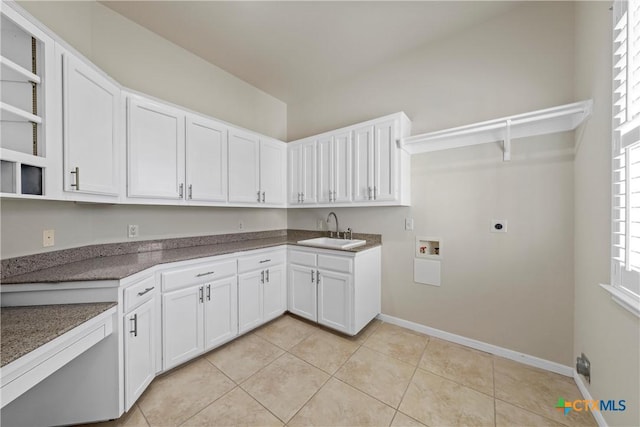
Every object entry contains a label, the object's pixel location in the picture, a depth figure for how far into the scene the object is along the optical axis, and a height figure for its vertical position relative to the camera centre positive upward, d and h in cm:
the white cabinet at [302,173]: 296 +53
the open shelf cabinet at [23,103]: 114 +59
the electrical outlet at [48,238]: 158 -19
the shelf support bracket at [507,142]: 183 +57
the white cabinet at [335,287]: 228 -81
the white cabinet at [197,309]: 178 -84
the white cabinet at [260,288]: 230 -83
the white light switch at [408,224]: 249 -13
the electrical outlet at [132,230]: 209 -17
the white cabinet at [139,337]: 141 -85
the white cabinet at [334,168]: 264 +53
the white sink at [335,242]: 243 -37
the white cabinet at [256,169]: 261 +53
